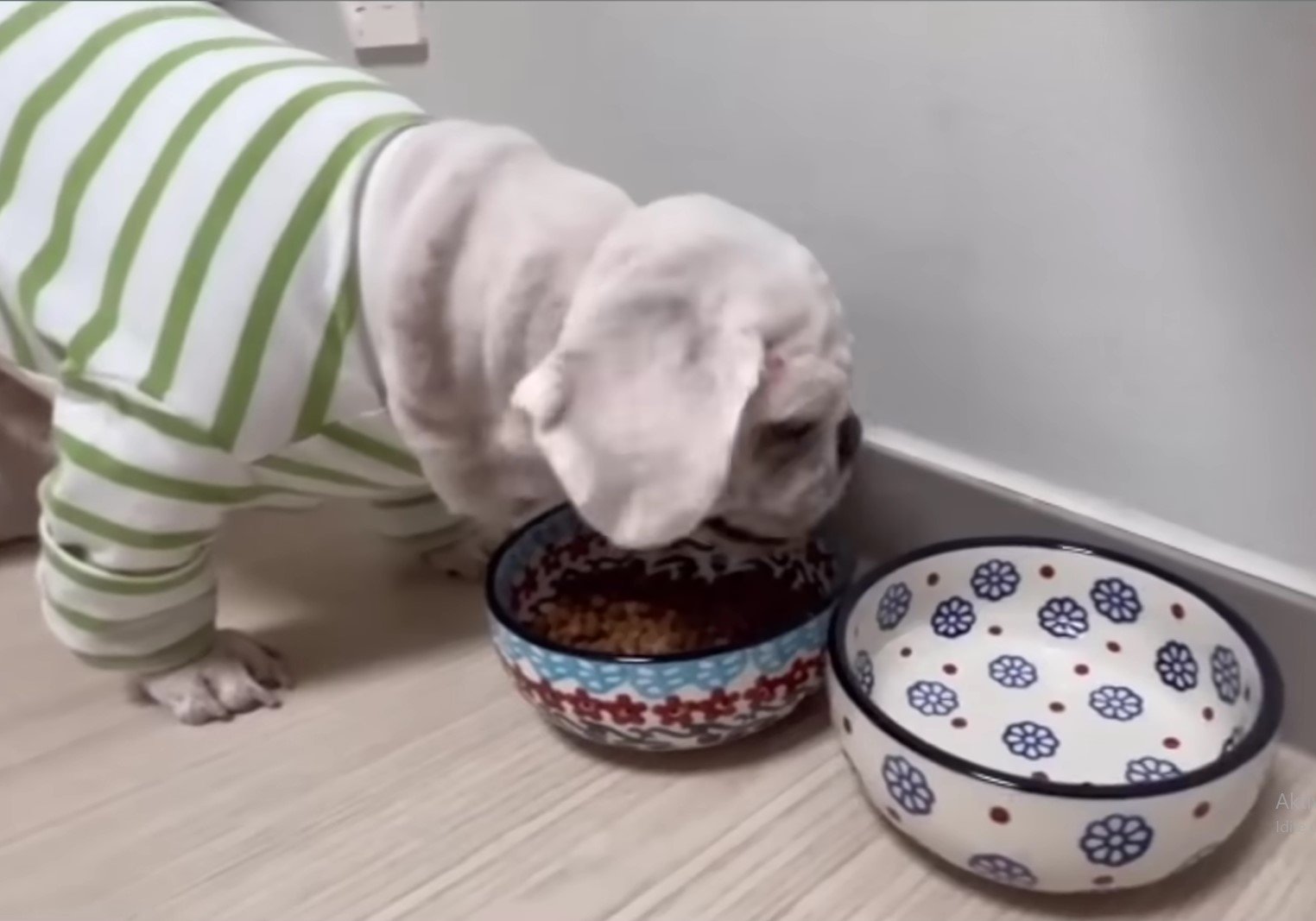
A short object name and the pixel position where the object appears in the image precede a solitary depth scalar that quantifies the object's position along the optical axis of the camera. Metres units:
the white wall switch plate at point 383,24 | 1.26
